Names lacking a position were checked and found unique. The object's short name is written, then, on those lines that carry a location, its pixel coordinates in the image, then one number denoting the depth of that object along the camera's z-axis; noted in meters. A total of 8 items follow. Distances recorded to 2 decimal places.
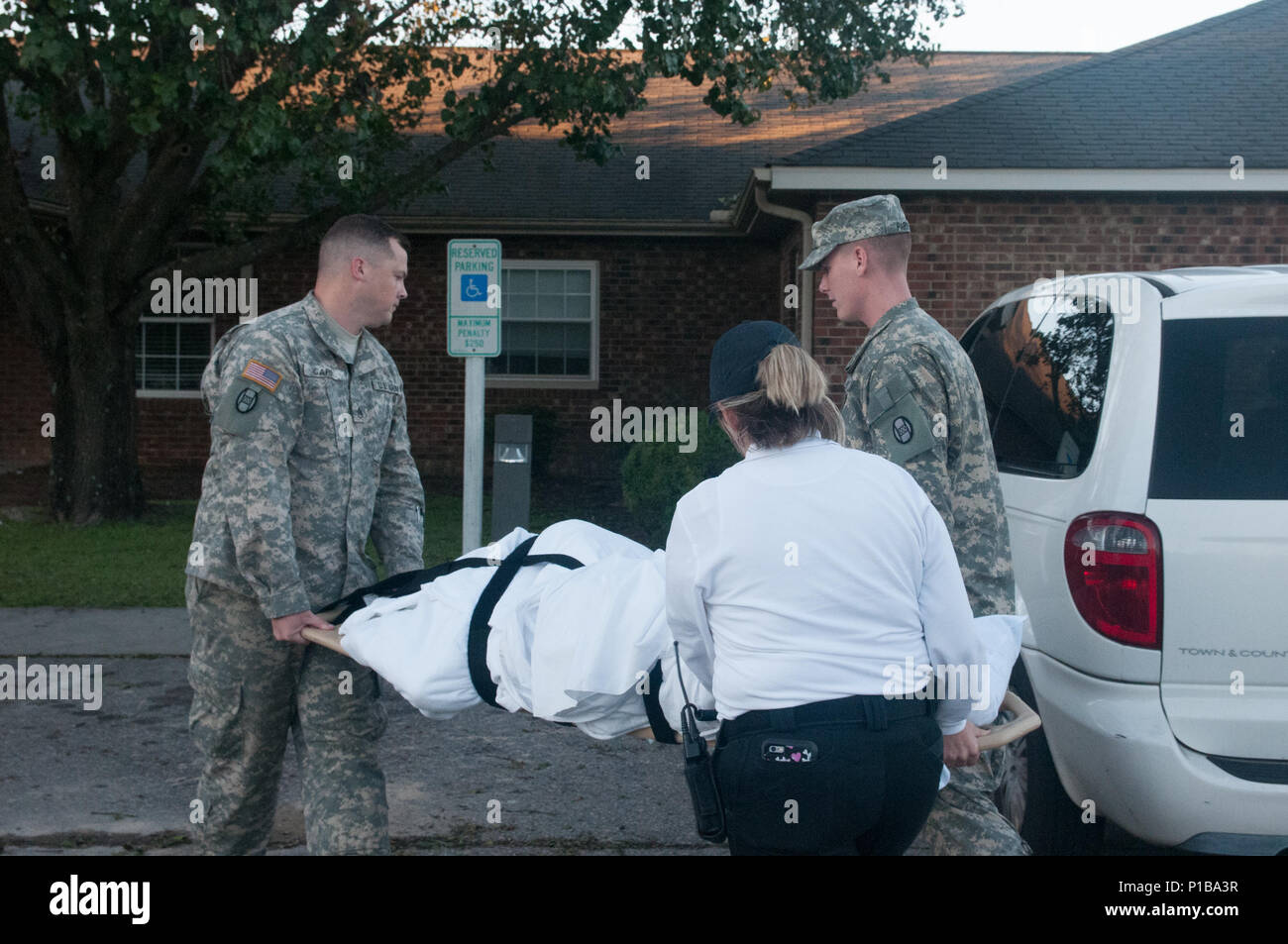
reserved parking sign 7.53
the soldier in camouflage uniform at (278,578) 3.37
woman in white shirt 2.42
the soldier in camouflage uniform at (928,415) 3.25
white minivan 3.29
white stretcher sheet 2.96
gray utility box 8.13
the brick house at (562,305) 15.76
